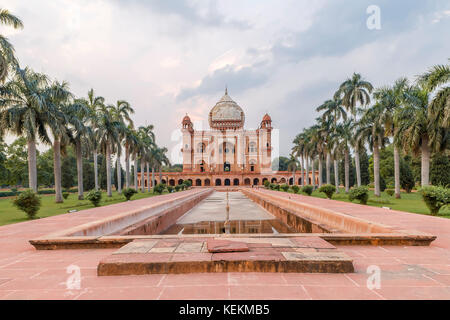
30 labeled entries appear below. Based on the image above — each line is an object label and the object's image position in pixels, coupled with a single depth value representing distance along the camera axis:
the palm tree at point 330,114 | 26.67
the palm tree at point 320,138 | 27.73
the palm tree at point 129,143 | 26.20
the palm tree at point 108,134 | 22.00
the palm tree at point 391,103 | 18.19
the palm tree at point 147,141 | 33.47
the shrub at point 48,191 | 36.19
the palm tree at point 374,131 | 19.04
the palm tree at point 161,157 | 39.54
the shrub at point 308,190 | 20.97
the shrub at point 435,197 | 8.20
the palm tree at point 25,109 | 14.73
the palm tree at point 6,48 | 12.27
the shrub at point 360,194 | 12.58
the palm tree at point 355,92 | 24.58
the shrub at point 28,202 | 9.16
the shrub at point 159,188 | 24.42
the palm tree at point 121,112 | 24.39
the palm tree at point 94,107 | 21.37
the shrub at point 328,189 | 15.93
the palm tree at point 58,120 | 16.39
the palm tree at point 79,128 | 18.39
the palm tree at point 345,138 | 23.95
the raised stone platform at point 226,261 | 2.69
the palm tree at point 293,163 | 47.69
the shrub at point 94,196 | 12.80
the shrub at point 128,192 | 16.87
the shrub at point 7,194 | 29.03
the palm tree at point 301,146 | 36.78
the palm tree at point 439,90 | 12.04
